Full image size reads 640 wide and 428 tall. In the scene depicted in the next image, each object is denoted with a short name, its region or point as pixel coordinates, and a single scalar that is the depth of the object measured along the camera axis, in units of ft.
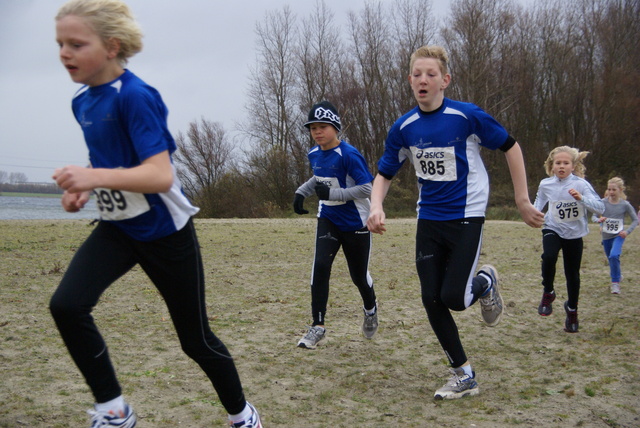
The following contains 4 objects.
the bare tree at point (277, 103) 149.28
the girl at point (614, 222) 29.30
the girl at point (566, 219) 20.65
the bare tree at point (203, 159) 136.26
